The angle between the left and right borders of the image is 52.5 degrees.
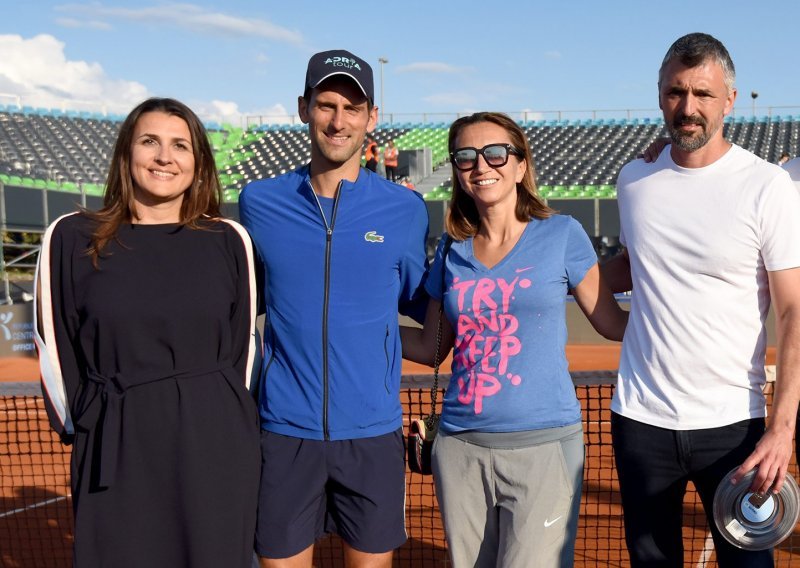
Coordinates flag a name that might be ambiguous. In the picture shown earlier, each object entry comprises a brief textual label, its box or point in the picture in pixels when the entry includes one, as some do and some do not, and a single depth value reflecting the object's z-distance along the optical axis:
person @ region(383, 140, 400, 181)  21.69
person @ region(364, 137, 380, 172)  18.28
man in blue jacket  2.71
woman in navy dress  2.41
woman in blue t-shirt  2.58
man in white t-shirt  2.44
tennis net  4.98
